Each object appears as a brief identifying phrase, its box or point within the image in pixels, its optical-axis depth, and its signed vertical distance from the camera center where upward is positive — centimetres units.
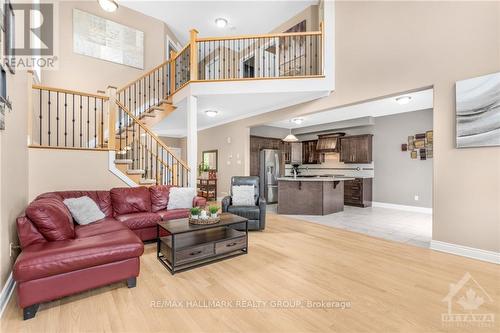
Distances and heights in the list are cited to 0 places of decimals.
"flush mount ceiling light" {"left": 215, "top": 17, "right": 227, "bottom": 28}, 688 +424
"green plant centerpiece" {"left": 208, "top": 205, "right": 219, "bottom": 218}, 309 -58
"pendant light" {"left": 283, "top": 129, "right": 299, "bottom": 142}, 657 +79
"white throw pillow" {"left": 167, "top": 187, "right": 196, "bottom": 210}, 405 -54
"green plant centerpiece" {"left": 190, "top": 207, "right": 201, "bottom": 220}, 298 -58
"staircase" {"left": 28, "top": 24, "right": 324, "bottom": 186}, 445 +157
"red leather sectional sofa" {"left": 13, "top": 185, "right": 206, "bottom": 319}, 185 -75
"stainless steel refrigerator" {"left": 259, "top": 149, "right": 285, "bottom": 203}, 757 -24
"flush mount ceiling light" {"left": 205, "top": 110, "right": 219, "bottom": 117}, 624 +144
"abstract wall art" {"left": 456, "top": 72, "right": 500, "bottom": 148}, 293 +70
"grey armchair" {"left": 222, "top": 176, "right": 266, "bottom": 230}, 426 -82
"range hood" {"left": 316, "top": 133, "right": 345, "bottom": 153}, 783 +81
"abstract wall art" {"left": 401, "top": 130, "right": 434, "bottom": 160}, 611 +56
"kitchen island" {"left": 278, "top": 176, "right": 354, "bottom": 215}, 573 -72
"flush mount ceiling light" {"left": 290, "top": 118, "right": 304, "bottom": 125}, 648 +130
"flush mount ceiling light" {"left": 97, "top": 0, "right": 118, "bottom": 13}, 416 +287
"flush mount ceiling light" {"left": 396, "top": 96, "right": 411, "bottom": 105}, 474 +138
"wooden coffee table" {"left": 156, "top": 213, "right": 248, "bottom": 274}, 265 -93
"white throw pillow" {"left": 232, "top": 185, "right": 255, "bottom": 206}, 457 -56
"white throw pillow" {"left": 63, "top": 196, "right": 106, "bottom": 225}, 299 -56
